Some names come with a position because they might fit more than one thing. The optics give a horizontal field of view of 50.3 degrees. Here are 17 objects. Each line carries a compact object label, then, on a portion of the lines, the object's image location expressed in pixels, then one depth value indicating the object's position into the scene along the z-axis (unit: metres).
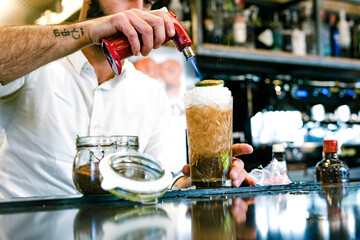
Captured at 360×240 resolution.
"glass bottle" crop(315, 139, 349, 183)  1.14
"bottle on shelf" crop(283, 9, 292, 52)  2.94
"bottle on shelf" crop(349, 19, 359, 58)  3.26
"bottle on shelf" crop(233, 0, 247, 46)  2.70
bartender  0.95
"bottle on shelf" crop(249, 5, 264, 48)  2.83
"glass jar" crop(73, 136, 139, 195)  0.80
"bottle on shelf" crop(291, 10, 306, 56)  2.95
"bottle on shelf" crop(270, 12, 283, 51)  2.90
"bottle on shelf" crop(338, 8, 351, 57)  3.21
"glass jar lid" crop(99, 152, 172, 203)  0.60
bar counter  0.40
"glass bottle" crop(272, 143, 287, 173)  1.28
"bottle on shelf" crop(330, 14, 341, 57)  3.16
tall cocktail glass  0.86
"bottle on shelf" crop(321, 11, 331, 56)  3.09
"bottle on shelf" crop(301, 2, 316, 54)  3.04
